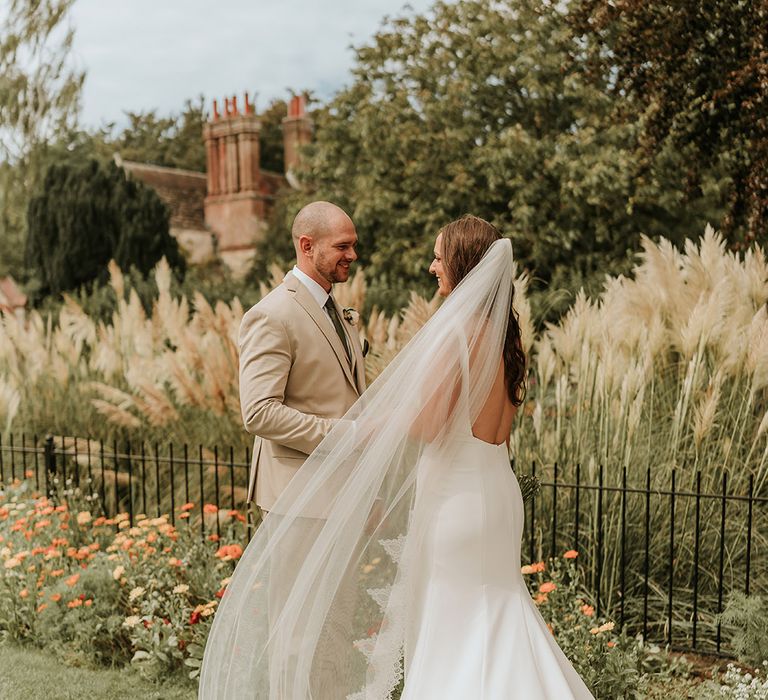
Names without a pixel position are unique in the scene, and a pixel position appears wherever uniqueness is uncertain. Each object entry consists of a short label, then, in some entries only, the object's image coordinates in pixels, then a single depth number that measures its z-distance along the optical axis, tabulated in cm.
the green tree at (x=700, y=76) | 661
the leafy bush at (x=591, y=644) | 393
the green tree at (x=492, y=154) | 1551
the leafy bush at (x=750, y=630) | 416
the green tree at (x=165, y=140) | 4541
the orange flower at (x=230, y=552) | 472
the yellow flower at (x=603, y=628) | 394
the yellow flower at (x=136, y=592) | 461
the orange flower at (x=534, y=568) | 435
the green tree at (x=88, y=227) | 2188
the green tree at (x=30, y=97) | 2842
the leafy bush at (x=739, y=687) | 361
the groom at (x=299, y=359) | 323
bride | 285
